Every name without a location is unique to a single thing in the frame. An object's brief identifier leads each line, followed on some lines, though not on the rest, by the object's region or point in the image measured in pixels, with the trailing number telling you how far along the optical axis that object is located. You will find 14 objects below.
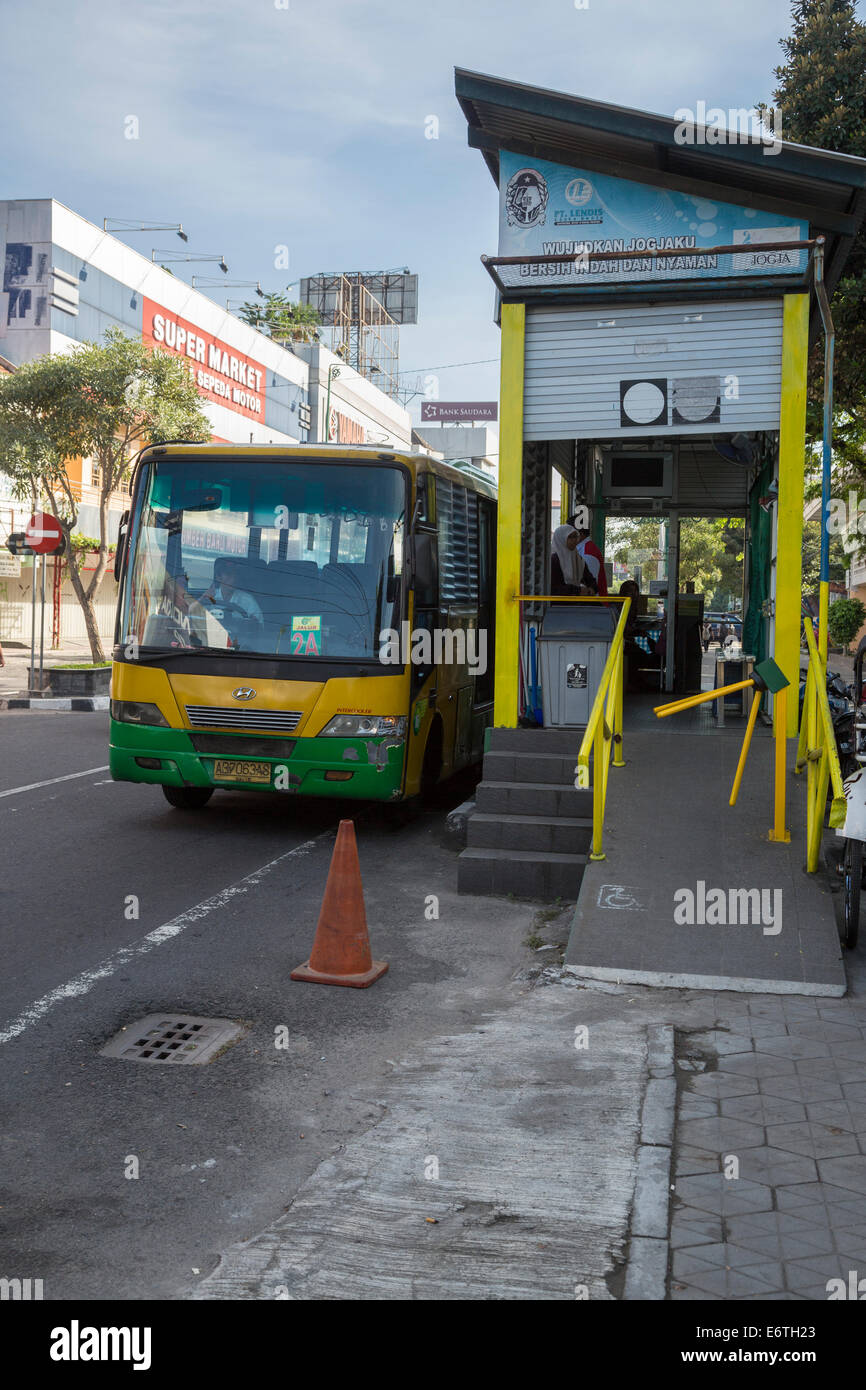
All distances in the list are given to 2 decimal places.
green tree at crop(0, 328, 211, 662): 21.23
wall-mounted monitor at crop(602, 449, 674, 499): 13.55
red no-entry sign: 18.48
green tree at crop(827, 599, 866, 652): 31.33
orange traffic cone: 5.79
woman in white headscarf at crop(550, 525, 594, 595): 10.69
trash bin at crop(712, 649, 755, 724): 10.57
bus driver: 8.87
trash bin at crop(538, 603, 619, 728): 9.29
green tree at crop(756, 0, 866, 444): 14.62
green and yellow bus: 8.66
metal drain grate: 4.88
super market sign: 43.94
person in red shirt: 11.09
